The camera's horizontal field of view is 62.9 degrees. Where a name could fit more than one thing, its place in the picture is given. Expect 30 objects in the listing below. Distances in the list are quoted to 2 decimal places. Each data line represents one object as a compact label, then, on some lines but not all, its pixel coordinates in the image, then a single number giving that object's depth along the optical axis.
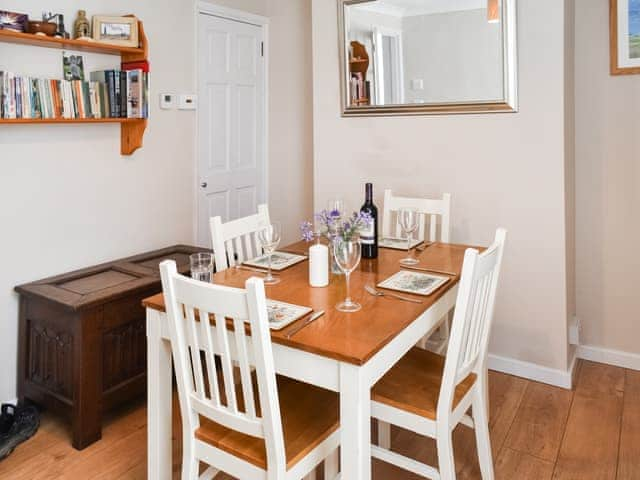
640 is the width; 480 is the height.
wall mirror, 2.69
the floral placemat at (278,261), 2.13
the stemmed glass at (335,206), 2.00
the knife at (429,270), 2.01
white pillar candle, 1.87
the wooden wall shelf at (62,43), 2.24
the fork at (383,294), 1.73
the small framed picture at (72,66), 2.56
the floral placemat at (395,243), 2.45
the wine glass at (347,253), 1.72
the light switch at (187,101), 3.24
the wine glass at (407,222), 2.28
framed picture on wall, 2.70
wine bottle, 2.20
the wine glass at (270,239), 1.96
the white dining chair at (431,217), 2.61
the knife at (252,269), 2.06
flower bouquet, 1.76
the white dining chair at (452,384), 1.57
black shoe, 2.20
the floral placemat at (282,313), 1.51
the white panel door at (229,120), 3.47
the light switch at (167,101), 3.12
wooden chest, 2.25
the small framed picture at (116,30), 2.61
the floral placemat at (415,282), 1.82
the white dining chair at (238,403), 1.32
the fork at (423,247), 2.40
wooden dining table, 1.37
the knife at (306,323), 1.46
